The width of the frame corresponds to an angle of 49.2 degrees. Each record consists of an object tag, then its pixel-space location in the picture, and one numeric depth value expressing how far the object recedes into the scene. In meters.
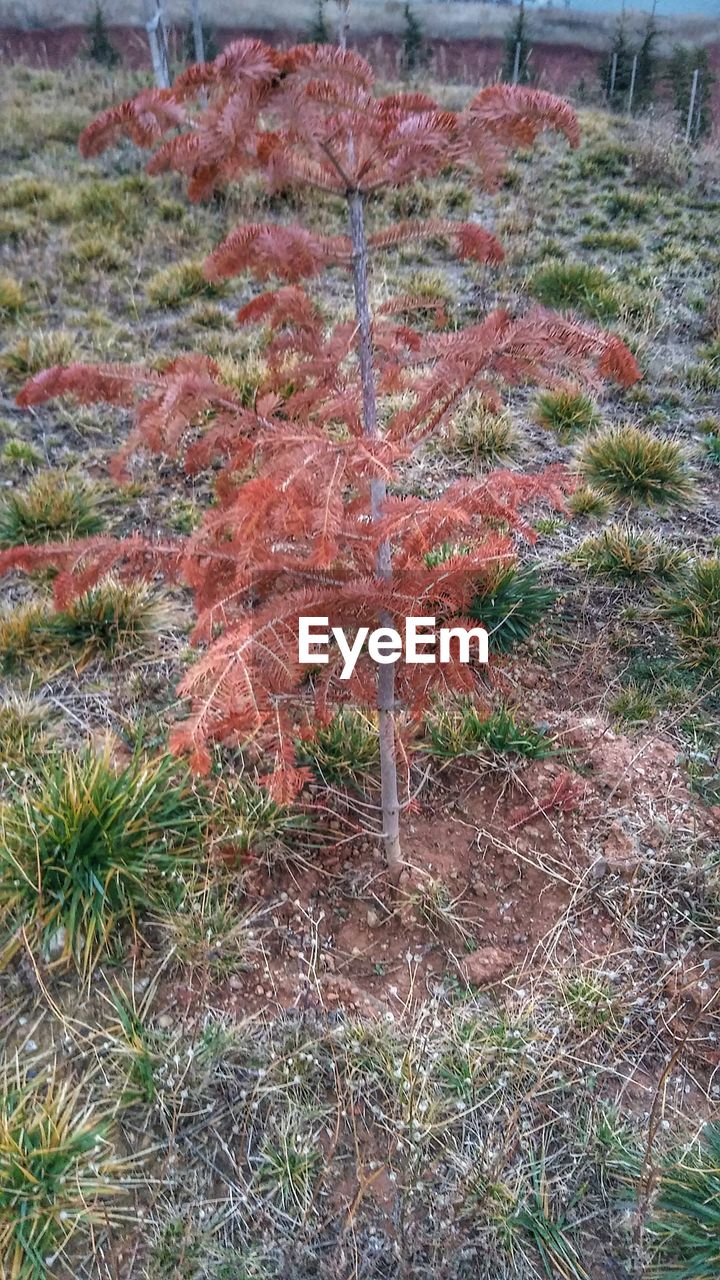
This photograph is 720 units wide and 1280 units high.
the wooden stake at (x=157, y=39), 7.80
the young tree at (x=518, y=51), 8.66
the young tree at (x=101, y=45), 9.81
